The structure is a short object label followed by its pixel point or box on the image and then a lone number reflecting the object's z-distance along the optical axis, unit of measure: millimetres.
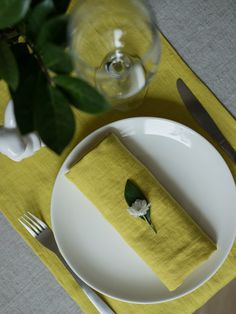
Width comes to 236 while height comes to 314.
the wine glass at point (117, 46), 516
